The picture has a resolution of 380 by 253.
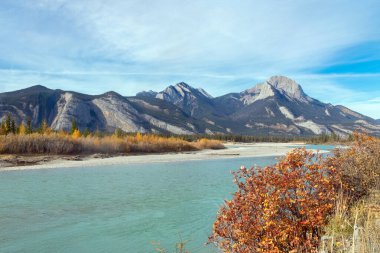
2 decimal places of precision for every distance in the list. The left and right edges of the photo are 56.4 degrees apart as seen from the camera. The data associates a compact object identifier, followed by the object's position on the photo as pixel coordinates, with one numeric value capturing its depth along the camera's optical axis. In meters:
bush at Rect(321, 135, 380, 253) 7.41
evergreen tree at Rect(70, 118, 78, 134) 124.14
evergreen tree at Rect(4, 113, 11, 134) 103.59
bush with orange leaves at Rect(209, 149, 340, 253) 8.09
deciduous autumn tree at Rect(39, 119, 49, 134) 108.61
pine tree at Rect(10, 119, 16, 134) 110.76
